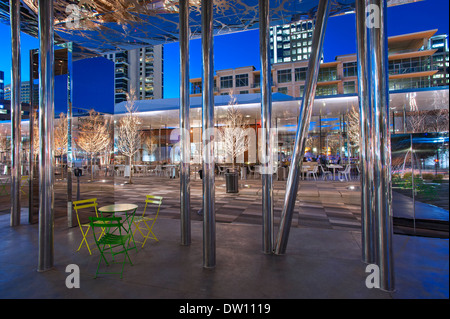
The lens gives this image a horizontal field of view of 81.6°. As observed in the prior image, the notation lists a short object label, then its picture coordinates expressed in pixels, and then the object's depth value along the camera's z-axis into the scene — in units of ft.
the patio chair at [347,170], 43.04
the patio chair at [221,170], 61.12
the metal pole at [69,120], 17.72
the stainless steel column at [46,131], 10.37
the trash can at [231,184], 34.50
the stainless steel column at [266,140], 11.83
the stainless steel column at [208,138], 10.34
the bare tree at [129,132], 48.19
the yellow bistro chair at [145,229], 13.15
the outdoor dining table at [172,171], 59.08
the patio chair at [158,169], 65.00
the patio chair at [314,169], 48.00
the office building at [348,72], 135.03
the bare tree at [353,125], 52.32
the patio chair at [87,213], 12.21
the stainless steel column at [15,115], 16.25
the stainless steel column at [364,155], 10.68
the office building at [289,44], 346.74
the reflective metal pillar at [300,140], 11.59
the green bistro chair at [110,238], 9.73
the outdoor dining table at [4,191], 34.44
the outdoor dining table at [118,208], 12.00
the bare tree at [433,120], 63.19
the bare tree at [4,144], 81.80
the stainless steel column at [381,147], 8.38
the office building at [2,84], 139.85
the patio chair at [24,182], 30.64
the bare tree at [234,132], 53.88
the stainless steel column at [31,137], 18.34
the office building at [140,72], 282.77
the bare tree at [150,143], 85.87
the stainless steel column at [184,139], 12.81
